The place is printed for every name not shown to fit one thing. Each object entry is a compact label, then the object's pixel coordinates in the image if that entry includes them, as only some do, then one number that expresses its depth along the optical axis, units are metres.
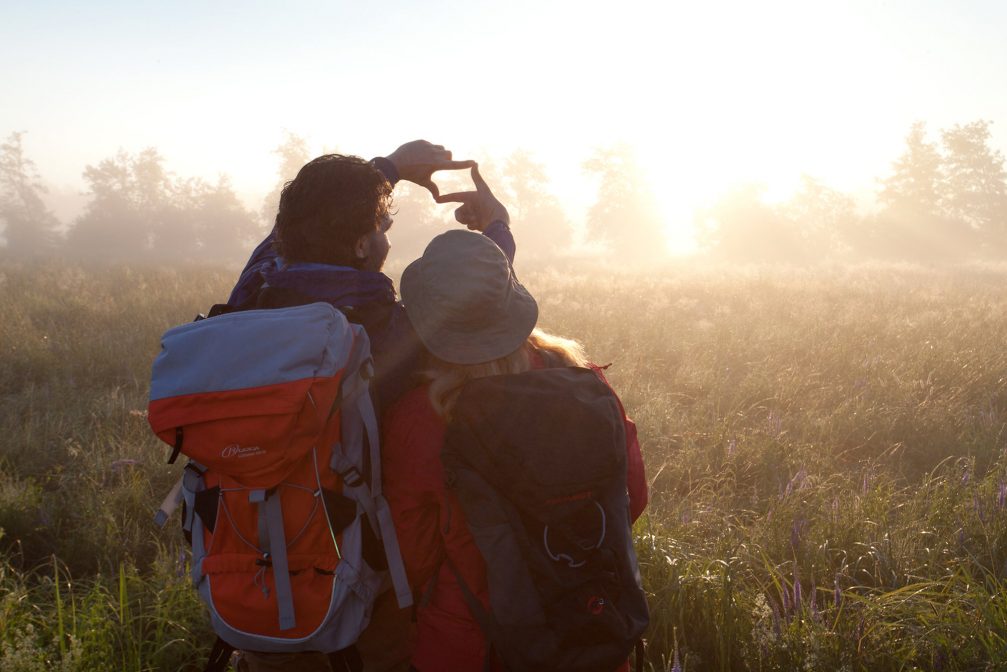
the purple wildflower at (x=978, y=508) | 3.10
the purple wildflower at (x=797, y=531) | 3.05
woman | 1.60
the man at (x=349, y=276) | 1.81
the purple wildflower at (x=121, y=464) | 3.86
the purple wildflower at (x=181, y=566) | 2.92
